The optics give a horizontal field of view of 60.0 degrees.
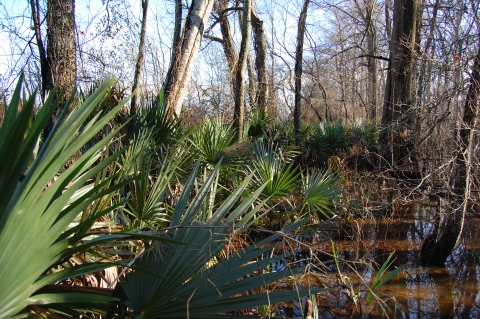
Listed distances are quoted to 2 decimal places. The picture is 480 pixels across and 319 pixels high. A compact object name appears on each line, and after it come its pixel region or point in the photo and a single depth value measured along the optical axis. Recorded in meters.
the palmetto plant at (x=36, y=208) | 1.32
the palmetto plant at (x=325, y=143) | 9.85
